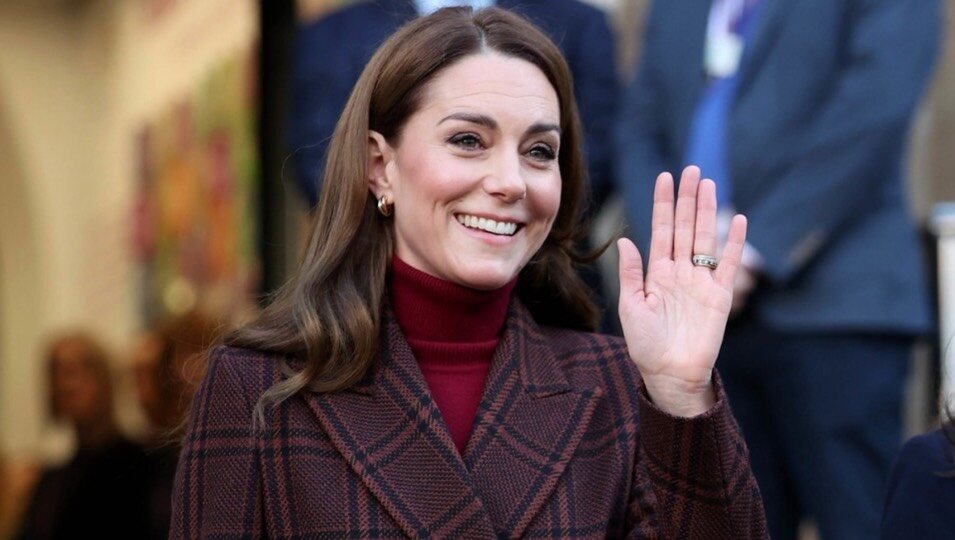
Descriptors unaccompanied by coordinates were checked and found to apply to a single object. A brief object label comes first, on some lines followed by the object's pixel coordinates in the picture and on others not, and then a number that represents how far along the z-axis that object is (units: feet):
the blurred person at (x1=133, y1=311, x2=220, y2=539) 40.88
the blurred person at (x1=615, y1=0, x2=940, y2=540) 29.35
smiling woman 19.19
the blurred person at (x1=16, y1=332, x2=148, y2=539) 42.86
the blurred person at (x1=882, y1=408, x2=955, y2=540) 19.62
